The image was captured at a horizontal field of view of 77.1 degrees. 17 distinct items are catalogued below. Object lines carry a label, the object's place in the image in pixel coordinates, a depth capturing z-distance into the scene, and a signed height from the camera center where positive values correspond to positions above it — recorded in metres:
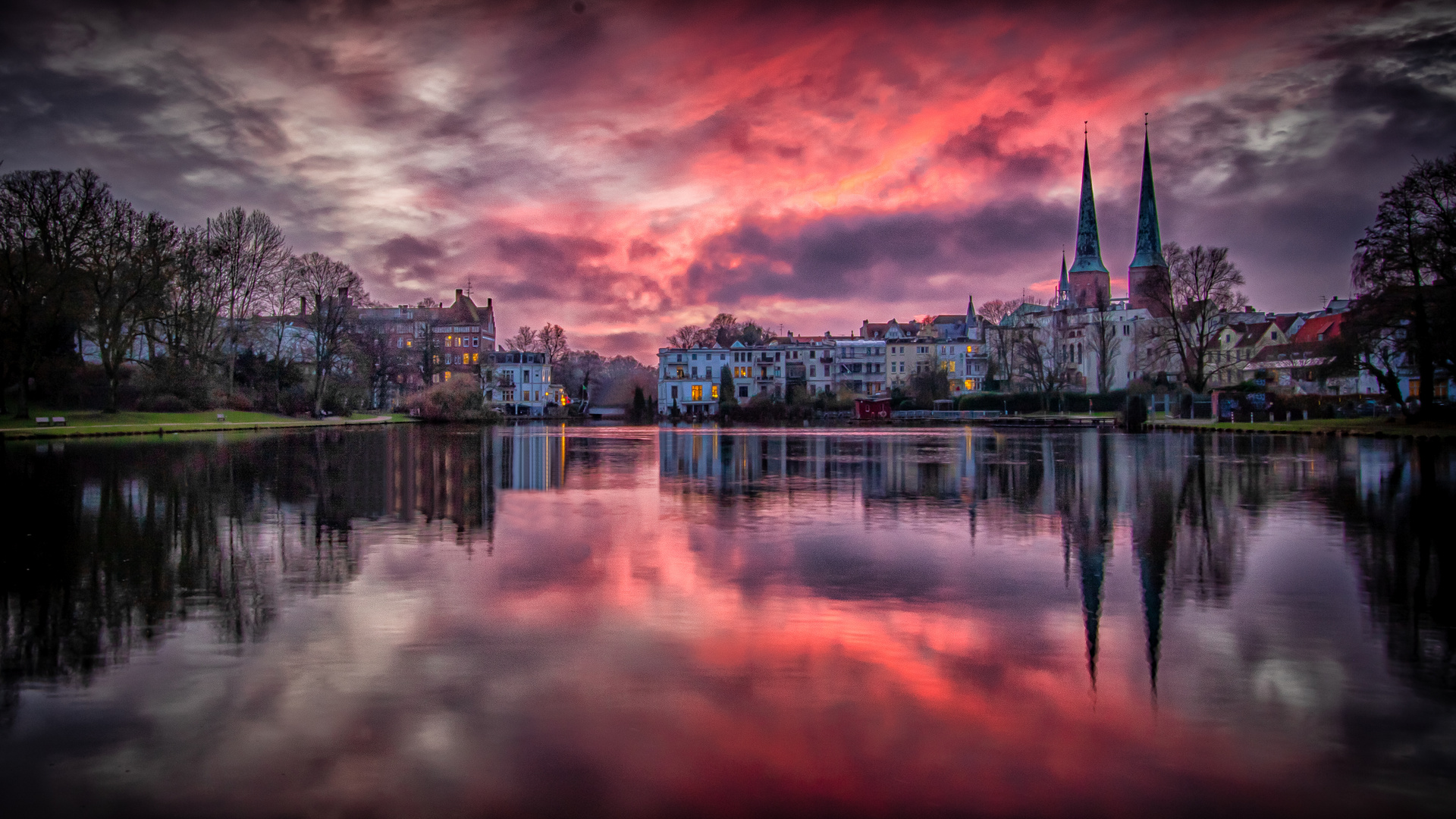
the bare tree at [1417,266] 38.56 +6.21
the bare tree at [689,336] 141.50 +12.43
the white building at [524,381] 127.19 +5.03
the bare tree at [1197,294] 62.97 +8.05
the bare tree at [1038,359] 88.88 +5.71
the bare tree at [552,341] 140.12 +11.72
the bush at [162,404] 57.28 +1.16
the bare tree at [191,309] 55.97 +7.38
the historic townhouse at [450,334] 113.44 +12.17
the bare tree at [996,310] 122.41 +13.66
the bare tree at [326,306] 69.31 +8.92
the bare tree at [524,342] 138.62 +11.53
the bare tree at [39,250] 45.53 +8.98
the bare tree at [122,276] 49.31 +8.13
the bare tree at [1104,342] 89.06 +7.42
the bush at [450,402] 79.31 +1.45
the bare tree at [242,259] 61.25 +11.07
